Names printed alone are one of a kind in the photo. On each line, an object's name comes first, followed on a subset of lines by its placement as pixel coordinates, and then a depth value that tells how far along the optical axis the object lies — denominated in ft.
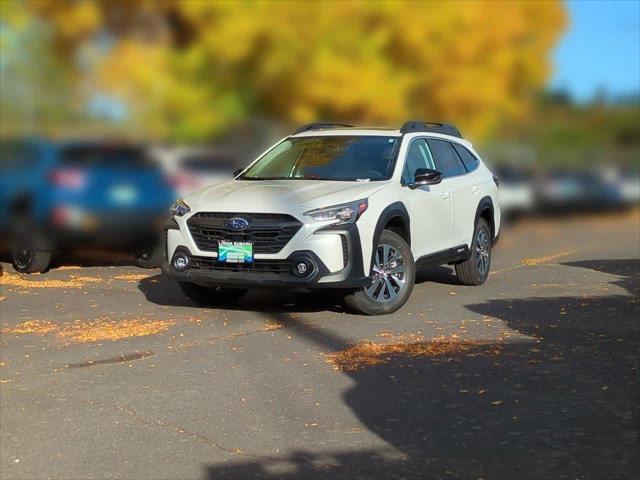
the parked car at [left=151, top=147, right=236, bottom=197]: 43.55
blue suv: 41.81
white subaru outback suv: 29.58
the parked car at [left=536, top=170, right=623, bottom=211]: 79.30
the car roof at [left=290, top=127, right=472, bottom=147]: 34.63
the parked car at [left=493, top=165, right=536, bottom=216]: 73.05
